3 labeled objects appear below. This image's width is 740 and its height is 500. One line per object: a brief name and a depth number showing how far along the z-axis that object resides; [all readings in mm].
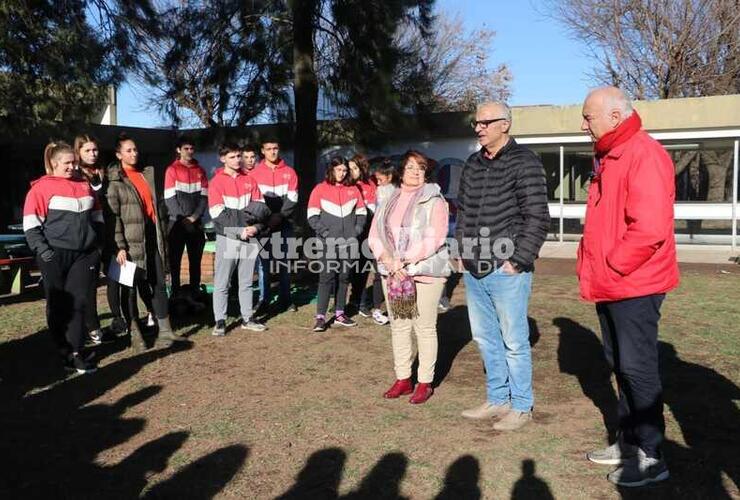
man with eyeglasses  4070
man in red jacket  3352
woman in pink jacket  4695
